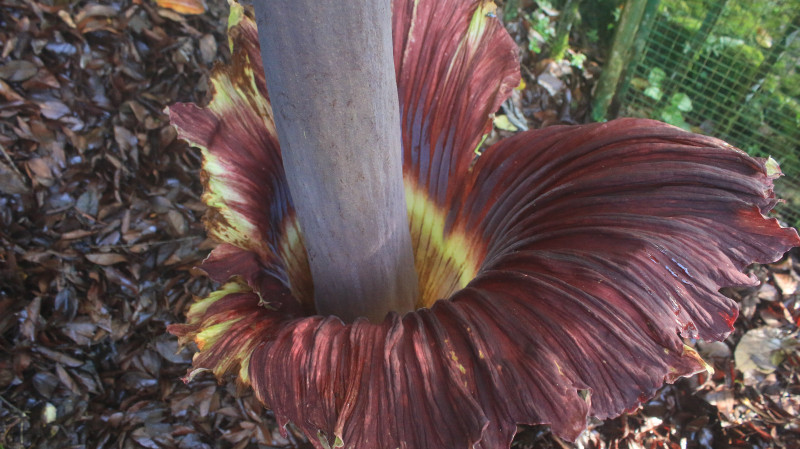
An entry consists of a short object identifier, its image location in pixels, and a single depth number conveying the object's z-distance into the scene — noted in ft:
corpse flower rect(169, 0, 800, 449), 2.53
